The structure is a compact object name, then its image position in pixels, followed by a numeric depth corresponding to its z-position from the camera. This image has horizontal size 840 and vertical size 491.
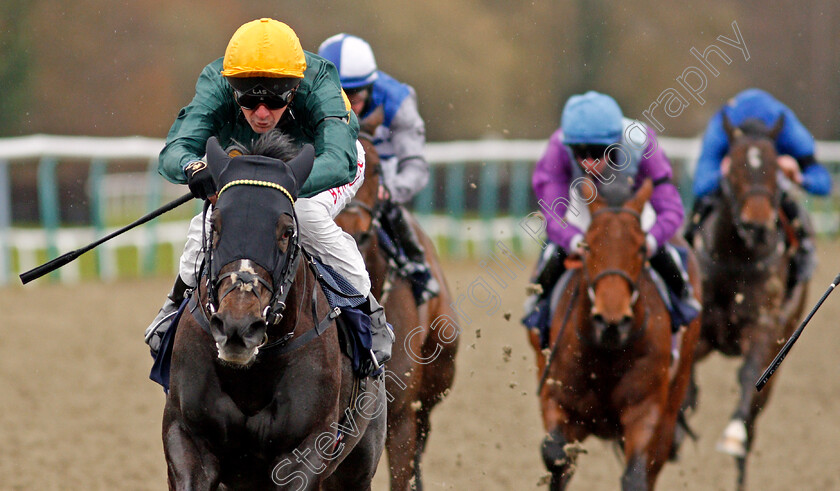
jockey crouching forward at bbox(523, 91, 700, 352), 10.68
